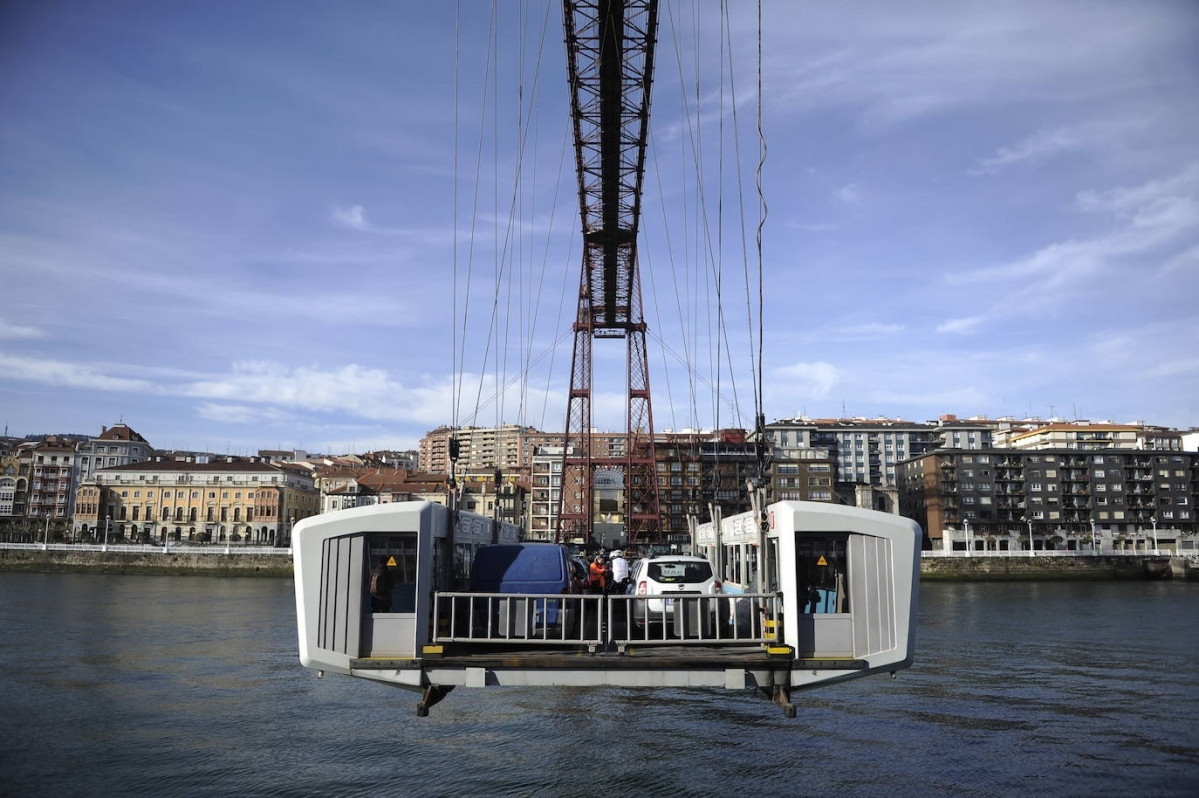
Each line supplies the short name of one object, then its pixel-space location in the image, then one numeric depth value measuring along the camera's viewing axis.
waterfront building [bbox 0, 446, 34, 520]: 128.00
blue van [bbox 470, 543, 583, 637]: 12.98
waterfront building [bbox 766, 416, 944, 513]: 137.00
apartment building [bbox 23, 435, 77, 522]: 129.62
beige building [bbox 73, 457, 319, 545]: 108.75
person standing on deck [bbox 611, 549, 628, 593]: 17.17
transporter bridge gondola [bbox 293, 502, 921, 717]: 9.98
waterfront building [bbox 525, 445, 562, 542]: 123.31
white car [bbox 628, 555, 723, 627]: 16.44
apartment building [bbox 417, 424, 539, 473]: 154.43
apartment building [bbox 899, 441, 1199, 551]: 110.75
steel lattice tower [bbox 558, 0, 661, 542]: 27.95
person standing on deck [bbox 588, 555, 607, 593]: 16.97
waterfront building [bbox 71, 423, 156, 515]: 132.12
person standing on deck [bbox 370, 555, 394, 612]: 10.56
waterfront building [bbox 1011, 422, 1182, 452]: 122.56
